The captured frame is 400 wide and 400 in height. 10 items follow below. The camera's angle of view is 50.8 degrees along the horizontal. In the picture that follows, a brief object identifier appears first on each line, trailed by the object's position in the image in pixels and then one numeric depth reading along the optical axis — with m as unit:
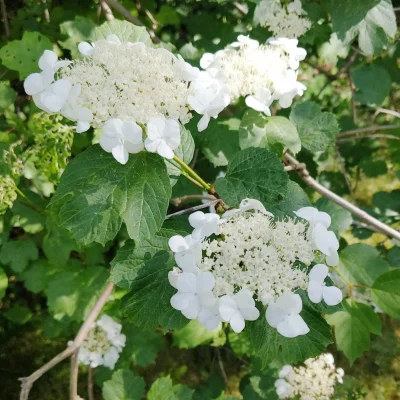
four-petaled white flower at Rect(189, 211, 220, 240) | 0.24
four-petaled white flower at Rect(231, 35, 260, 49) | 0.34
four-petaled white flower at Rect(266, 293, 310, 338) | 0.22
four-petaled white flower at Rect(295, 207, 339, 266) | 0.24
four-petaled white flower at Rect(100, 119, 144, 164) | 0.22
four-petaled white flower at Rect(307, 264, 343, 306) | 0.23
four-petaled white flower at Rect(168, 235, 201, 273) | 0.23
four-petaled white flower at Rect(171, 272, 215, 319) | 0.22
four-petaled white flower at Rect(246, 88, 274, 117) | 0.32
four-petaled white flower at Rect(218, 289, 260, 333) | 0.22
